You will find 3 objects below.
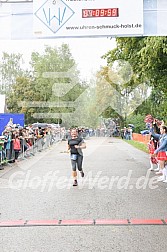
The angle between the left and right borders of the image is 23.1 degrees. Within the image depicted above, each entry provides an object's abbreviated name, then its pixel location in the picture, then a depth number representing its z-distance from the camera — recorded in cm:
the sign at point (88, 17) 890
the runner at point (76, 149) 1142
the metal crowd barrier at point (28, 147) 1637
